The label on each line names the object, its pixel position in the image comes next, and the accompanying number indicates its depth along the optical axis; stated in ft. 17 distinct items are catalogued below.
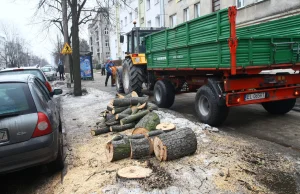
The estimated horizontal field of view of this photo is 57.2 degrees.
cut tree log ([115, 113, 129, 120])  20.03
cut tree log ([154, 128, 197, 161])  12.95
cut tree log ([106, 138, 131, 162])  13.56
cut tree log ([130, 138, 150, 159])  13.55
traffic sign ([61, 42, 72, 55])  50.46
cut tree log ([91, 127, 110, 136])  19.29
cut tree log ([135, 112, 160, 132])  16.68
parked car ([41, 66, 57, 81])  95.45
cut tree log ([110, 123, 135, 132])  19.19
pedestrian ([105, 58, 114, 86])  58.01
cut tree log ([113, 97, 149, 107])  21.89
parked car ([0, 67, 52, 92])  27.36
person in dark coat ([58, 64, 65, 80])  96.61
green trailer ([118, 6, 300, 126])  16.87
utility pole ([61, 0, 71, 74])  51.29
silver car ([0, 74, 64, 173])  11.24
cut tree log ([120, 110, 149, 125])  19.47
